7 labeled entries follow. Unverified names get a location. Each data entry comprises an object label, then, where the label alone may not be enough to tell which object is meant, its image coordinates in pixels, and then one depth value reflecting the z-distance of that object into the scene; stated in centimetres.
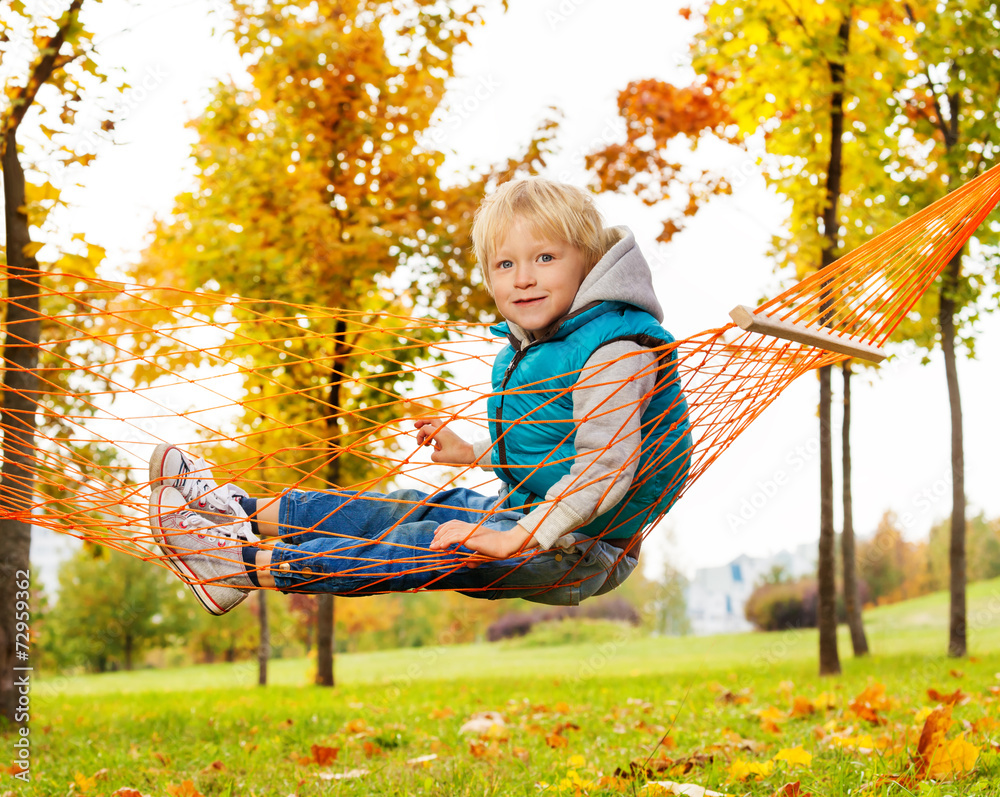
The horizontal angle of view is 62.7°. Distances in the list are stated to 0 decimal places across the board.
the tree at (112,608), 1277
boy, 164
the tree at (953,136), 498
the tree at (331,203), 468
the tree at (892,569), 1183
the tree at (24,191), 329
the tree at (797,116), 464
